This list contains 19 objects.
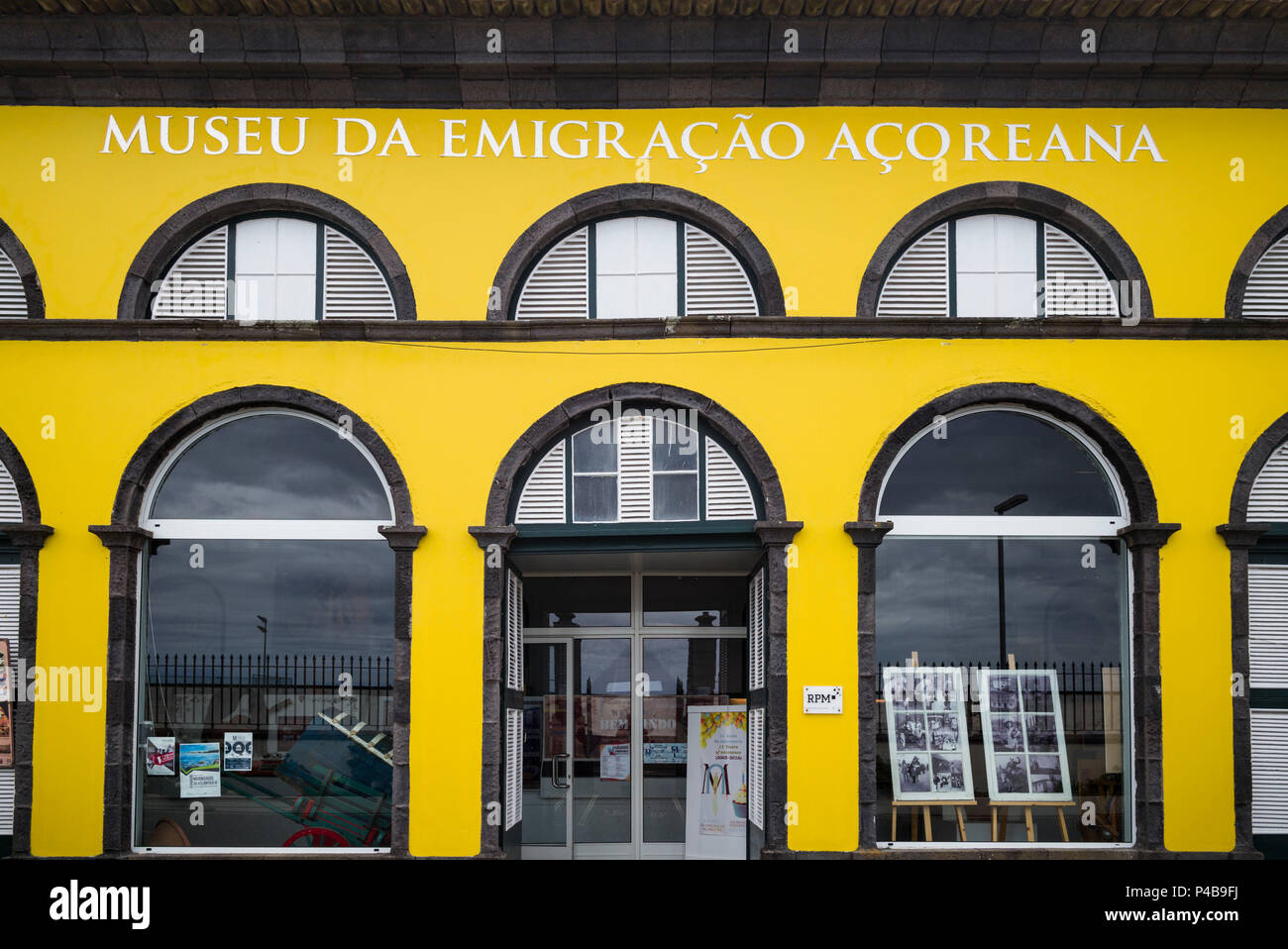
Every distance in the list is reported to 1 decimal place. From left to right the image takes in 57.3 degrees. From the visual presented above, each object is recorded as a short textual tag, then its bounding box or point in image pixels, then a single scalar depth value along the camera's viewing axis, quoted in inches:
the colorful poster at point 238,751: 380.2
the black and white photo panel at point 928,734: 376.8
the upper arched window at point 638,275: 393.7
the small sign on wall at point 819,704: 372.5
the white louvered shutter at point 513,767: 390.3
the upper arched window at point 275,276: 393.4
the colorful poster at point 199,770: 380.5
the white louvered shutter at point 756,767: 385.4
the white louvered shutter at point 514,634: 394.6
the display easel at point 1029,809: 376.5
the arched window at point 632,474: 387.9
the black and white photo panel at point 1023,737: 378.9
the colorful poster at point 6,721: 375.6
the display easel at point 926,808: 374.9
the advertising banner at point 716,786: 413.7
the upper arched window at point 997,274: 392.2
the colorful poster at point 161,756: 381.1
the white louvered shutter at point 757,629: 394.0
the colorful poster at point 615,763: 432.1
